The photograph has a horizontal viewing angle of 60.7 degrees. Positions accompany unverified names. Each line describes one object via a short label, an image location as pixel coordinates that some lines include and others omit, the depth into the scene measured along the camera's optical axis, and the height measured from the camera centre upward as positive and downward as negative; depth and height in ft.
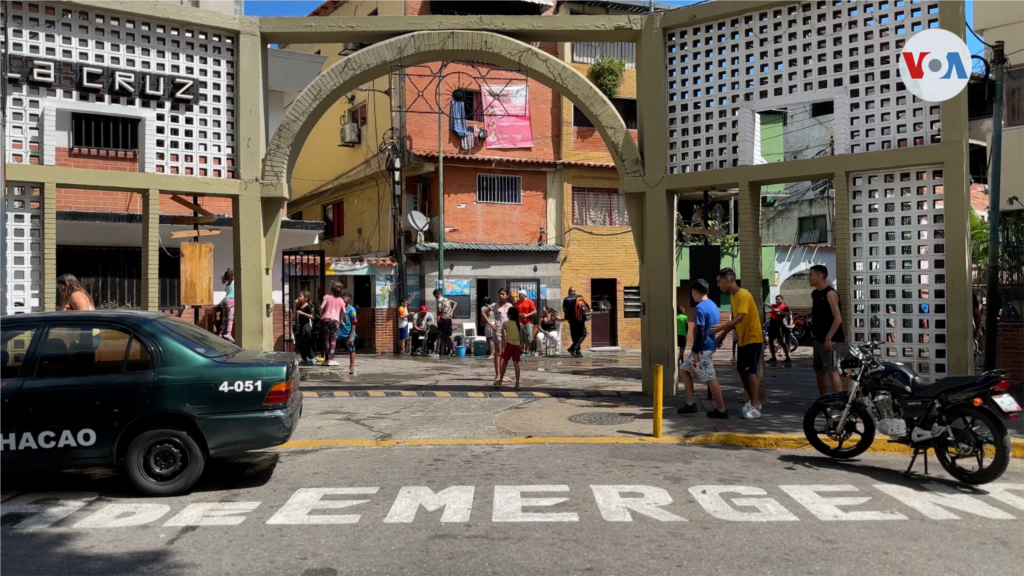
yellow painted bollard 29.82 -3.53
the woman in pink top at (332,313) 52.39 -0.83
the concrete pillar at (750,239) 37.09 +2.34
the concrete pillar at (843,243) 35.27 +2.00
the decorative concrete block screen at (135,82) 35.17 +9.26
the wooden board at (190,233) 52.39 +4.22
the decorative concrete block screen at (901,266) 33.94 +1.03
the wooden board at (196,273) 38.11 +1.20
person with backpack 75.56 -1.84
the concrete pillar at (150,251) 36.83 +2.14
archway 38.99 +9.92
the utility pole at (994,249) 45.60 +2.16
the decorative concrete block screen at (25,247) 35.09 +2.26
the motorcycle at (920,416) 22.58 -3.49
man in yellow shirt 32.86 -1.42
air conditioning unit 94.17 +17.85
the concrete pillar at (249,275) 38.29 +1.11
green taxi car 21.74 -2.48
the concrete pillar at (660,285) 39.24 +0.44
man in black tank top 32.99 -1.35
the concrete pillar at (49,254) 35.14 +1.97
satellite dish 83.61 +7.36
